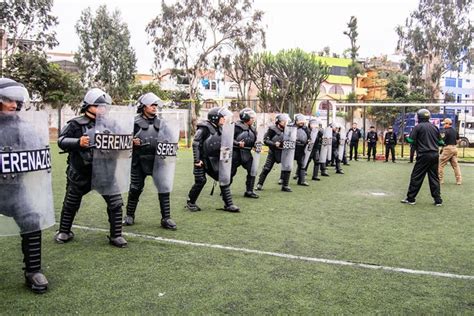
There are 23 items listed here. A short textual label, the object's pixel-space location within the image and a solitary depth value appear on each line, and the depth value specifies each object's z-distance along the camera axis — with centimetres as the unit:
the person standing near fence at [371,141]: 2009
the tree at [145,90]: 3925
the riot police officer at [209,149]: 772
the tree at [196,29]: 3559
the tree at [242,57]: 3644
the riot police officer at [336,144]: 1535
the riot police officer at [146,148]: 628
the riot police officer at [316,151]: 1333
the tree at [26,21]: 2964
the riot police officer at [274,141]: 1060
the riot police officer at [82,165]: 529
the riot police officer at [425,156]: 895
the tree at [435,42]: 3947
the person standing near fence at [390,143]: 1966
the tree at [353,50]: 4091
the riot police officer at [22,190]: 376
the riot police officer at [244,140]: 882
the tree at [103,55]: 4056
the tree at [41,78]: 3027
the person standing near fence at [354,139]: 2011
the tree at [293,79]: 3594
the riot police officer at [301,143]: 1149
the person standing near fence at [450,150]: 1203
